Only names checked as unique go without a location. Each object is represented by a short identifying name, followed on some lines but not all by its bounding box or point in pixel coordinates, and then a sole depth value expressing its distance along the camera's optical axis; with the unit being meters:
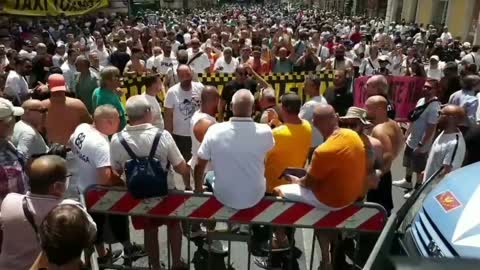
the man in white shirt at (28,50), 10.64
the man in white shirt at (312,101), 6.34
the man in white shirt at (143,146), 4.07
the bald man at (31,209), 3.17
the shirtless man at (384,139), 4.88
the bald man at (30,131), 4.52
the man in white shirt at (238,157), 4.09
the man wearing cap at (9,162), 3.78
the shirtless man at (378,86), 6.25
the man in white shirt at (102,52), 11.54
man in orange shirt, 3.90
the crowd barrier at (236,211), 4.03
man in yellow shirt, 4.70
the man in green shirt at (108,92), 6.29
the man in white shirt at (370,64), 11.38
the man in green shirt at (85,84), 7.55
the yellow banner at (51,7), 18.31
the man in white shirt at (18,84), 7.54
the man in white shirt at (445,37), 19.02
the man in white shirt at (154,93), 6.30
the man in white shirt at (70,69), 9.09
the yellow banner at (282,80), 8.81
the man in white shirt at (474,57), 12.02
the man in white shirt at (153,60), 10.54
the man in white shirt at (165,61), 10.48
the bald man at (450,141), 4.94
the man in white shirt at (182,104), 6.57
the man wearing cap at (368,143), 4.35
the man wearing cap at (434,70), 10.02
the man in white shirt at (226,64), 10.12
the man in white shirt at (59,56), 10.73
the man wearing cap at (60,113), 5.60
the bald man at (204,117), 5.15
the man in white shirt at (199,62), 10.26
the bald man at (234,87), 7.14
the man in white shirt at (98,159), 4.21
